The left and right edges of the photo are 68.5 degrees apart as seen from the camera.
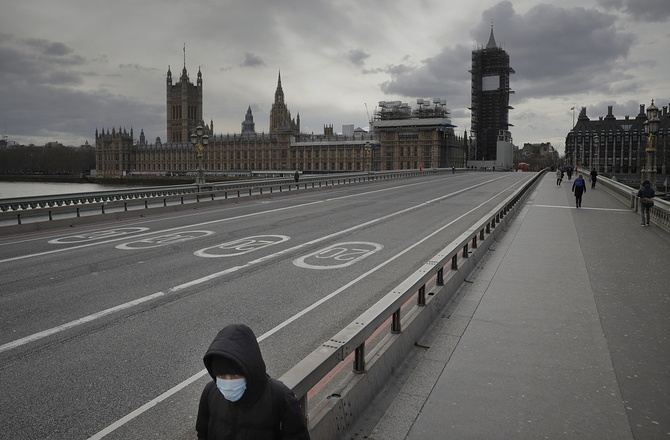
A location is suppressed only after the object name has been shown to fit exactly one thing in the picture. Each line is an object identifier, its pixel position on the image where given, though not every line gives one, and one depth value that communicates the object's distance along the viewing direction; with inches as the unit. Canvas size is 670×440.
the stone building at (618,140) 5959.6
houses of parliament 5777.6
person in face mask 103.7
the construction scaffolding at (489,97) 5733.3
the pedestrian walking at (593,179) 1572.3
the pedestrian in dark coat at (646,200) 700.5
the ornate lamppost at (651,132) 867.4
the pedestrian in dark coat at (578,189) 949.2
